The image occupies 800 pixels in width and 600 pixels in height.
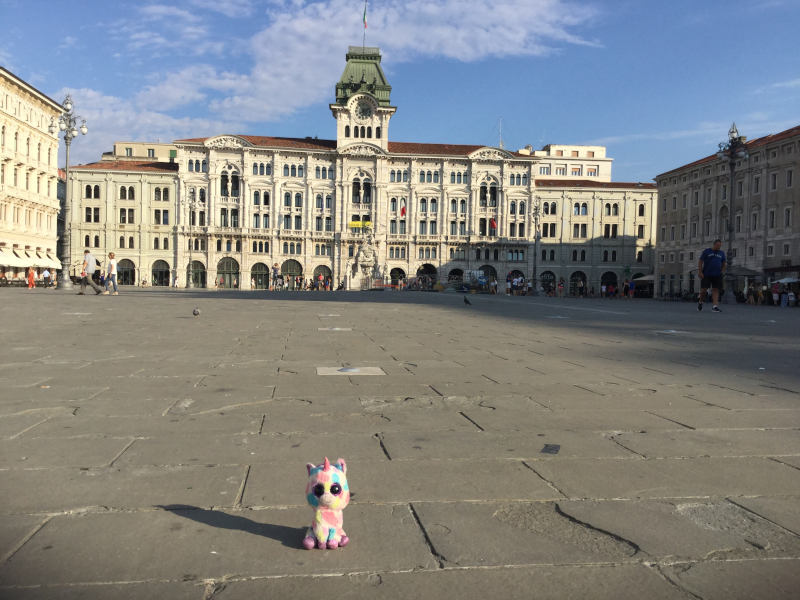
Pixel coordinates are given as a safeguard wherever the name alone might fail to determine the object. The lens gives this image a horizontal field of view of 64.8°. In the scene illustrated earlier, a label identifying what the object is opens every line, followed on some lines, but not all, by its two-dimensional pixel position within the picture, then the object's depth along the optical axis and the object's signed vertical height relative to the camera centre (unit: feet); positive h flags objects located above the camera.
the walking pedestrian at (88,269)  79.91 +0.29
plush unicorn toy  6.91 -2.50
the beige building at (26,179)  169.48 +26.78
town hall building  242.37 +27.98
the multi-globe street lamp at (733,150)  102.78 +21.92
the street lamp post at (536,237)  190.47 +13.78
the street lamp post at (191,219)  237.66 +20.96
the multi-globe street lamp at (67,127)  102.83 +23.81
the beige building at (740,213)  161.07 +20.57
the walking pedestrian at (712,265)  56.65 +1.61
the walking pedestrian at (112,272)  84.05 +0.03
